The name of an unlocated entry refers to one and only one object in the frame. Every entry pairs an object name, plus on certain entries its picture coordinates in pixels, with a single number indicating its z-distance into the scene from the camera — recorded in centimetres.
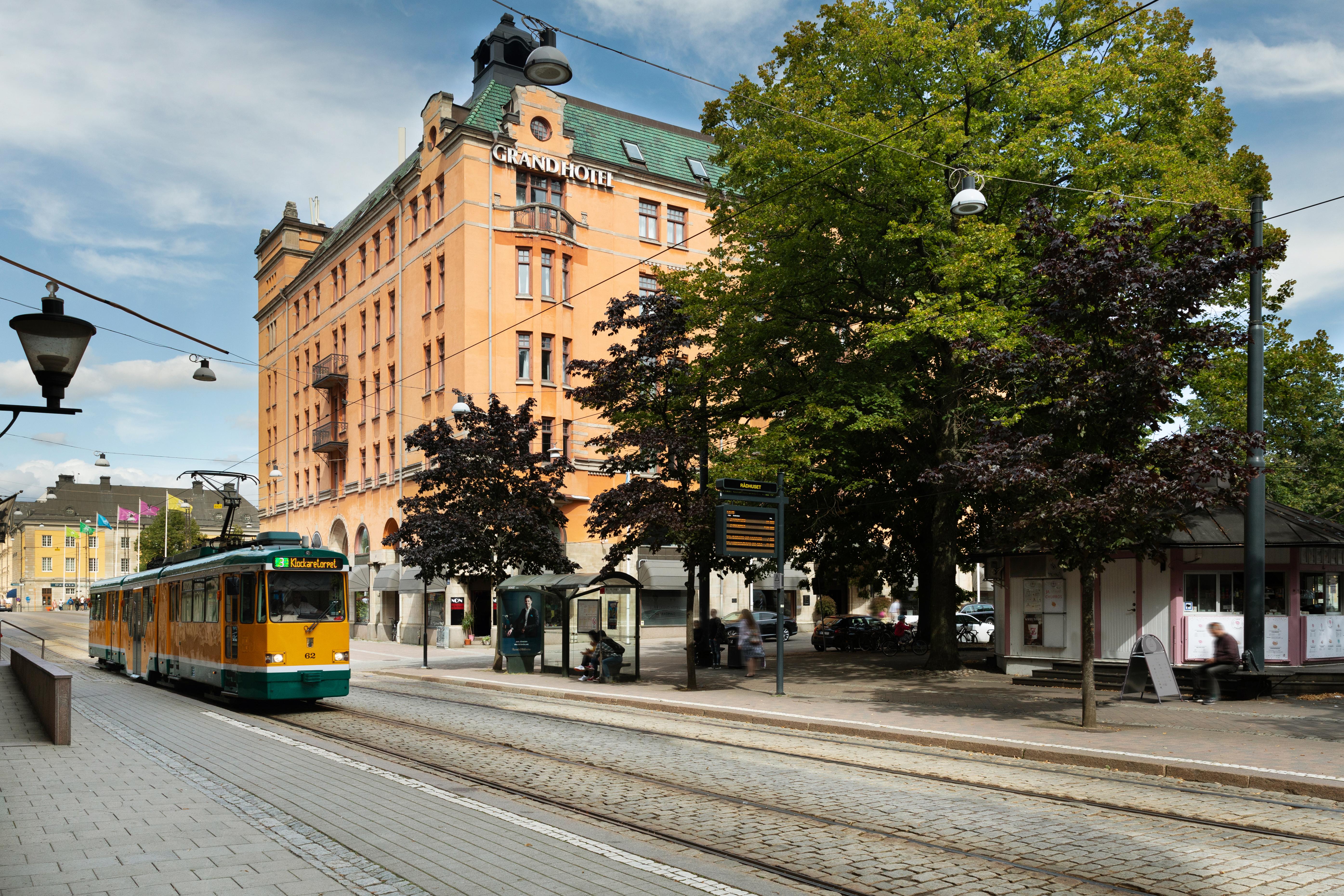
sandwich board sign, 1741
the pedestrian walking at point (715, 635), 2806
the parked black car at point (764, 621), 4112
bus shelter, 2447
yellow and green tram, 1803
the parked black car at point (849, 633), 3597
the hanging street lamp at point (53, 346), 729
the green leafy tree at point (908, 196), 2080
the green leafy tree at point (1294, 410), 2192
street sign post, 2000
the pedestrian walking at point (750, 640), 2523
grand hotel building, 4388
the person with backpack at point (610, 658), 2420
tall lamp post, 1786
